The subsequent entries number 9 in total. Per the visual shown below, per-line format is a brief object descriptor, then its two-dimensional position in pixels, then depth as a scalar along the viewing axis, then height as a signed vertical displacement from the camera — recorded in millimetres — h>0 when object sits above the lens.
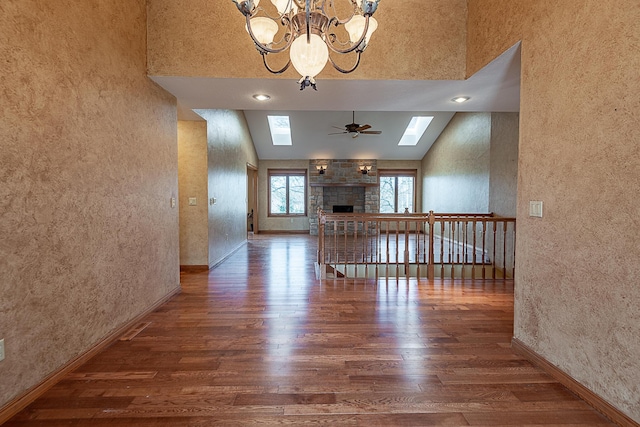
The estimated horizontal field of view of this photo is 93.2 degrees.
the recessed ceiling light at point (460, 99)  3535 +1257
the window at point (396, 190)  10148 +490
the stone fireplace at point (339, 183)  9688 +687
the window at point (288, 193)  10000 +370
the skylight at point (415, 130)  8461 +2181
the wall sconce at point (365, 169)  9623 +1129
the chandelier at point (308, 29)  1820 +1151
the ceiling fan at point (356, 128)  6386 +1621
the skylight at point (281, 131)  8750 +2129
